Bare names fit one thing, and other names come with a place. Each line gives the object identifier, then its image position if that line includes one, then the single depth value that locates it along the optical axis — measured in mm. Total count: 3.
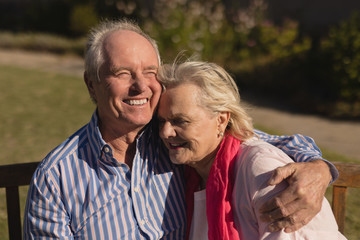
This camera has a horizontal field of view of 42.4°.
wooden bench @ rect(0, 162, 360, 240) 2648
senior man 2211
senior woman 2217
